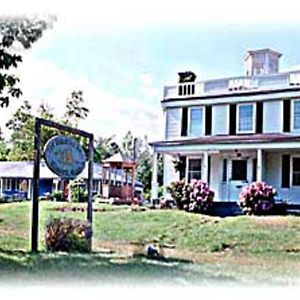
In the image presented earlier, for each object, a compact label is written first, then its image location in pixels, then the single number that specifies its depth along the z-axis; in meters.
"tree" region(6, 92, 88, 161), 31.47
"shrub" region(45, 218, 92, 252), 9.52
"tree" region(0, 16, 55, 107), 8.09
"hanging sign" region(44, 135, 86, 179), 9.77
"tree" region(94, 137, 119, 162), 56.62
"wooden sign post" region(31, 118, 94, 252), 9.29
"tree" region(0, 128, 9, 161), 47.12
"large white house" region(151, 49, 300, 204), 20.95
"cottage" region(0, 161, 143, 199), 39.17
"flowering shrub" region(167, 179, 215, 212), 19.41
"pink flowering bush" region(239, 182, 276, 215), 18.45
